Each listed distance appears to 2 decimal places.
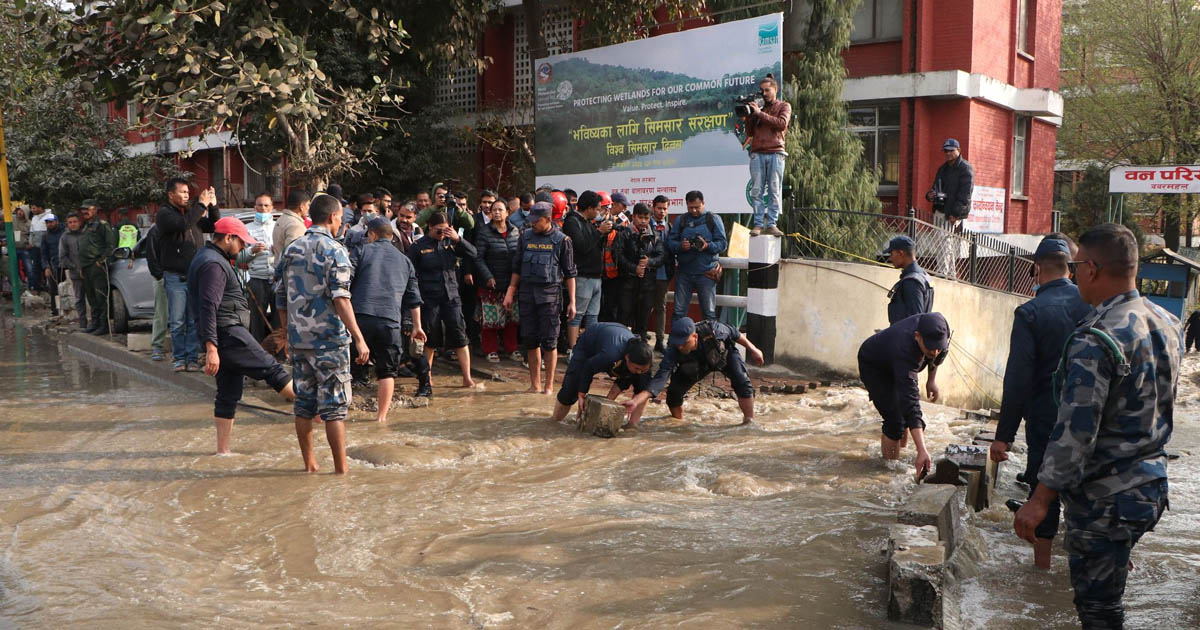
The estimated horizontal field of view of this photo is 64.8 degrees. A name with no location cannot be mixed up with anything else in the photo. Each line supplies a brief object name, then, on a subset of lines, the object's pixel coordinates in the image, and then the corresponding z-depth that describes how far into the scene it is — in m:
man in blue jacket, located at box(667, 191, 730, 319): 10.31
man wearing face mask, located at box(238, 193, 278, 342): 9.88
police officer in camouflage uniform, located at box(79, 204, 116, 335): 12.60
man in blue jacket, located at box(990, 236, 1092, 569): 5.05
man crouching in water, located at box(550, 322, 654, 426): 7.77
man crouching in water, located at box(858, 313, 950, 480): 6.48
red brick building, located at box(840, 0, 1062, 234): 16.58
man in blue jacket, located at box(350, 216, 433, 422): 8.08
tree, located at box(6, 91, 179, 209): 21.33
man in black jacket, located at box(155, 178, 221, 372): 9.53
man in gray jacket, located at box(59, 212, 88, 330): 14.04
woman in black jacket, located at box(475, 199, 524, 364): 10.12
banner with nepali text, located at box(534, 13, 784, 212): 11.99
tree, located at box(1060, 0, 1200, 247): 26.28
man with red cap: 6.82
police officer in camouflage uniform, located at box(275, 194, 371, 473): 6.30
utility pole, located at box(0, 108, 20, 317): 16.03
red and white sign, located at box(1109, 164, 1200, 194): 19.23
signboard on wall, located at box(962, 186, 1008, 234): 17.69
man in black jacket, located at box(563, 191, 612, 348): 10.19
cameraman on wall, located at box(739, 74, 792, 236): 10.66
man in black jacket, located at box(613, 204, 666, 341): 10.80
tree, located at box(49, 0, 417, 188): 10.55
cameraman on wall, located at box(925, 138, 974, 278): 11.80
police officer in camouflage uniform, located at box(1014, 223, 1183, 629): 3.45
